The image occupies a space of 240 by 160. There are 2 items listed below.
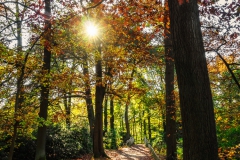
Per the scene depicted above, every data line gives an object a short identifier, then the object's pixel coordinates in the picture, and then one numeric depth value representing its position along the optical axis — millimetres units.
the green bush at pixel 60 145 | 11712
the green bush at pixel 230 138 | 8695
